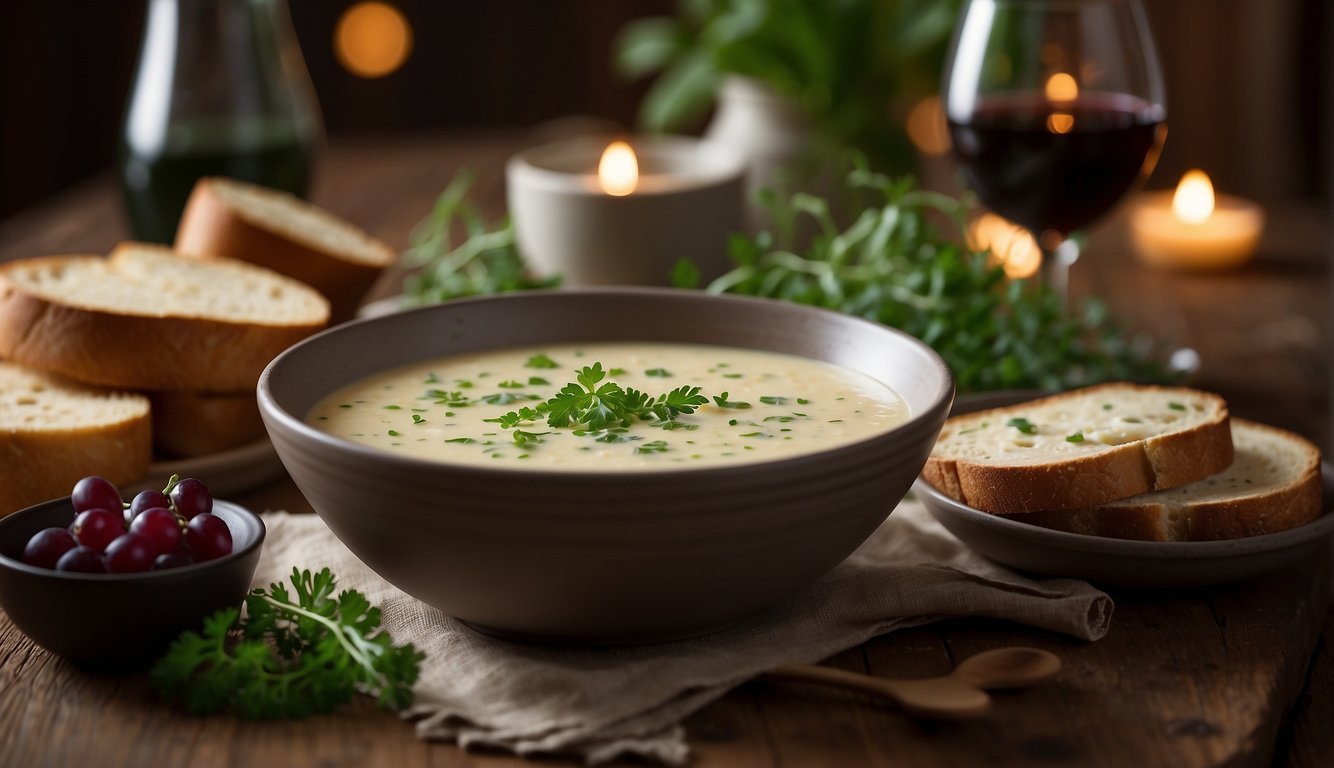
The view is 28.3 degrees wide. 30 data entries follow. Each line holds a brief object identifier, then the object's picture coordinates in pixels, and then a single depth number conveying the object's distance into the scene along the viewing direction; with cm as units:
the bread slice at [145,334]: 88
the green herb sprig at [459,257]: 104
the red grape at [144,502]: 77
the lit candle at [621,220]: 104
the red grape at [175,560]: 75
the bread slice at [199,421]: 89
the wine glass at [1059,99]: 97
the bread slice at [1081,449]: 80
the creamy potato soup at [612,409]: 77
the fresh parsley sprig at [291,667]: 73
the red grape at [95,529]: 75
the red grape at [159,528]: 75
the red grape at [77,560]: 75
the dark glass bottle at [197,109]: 112
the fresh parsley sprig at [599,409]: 78
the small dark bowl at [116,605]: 74
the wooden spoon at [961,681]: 73
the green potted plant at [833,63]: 115
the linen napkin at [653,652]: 73
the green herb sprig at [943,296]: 95
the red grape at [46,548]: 75
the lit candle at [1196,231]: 116
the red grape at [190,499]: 77
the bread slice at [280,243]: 100
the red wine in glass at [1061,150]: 97
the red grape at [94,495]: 76
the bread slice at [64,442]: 84
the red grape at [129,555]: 74
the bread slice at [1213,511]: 80
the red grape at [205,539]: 76
